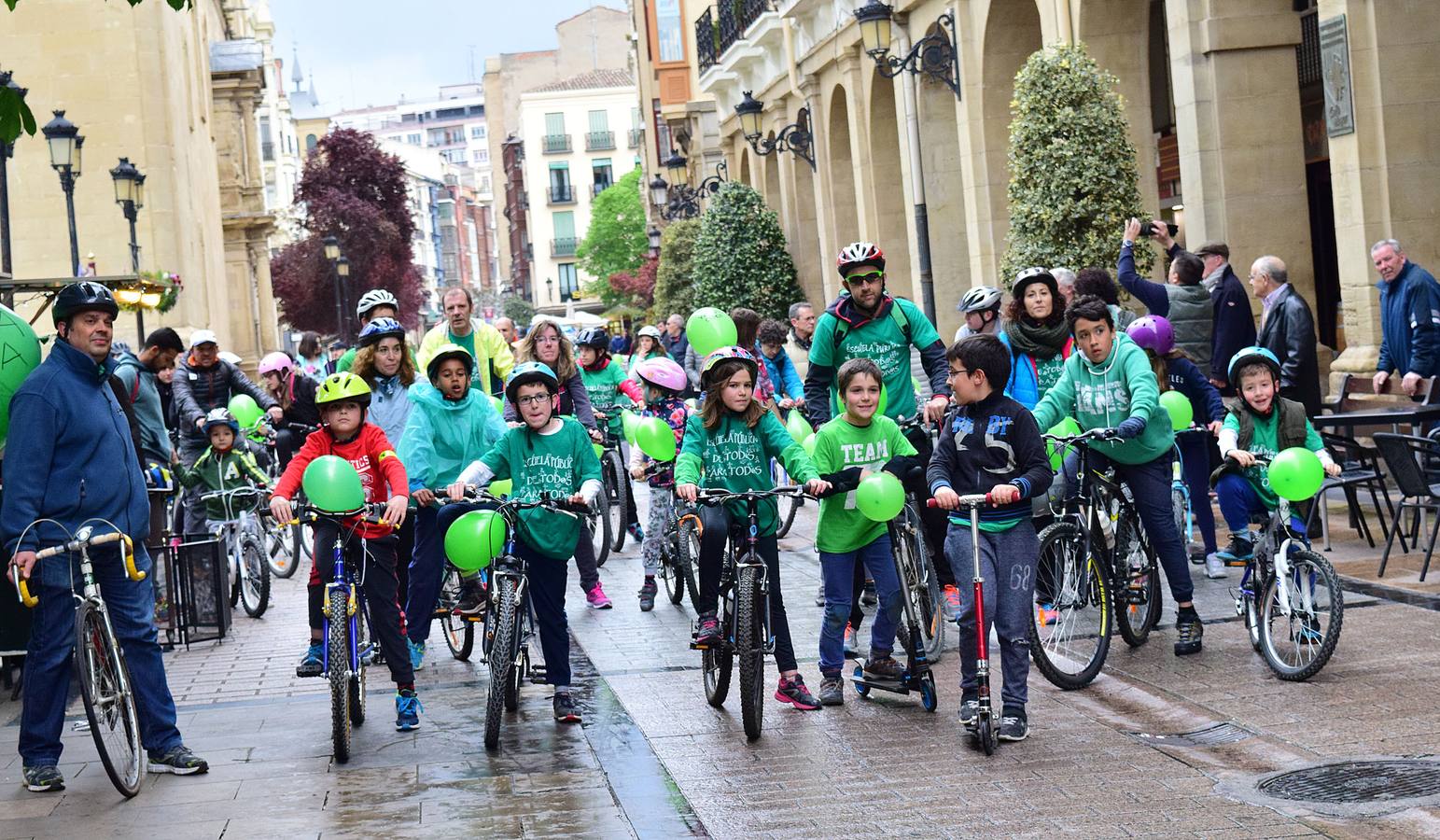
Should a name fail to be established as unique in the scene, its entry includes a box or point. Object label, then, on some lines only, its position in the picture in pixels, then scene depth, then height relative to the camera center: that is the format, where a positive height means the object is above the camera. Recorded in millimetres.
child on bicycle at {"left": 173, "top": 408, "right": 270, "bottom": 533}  13500 -103
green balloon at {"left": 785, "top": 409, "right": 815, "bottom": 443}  11820 -130
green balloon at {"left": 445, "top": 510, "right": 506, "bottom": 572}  7895 -468
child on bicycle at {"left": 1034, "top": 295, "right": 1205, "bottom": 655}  8812 -193
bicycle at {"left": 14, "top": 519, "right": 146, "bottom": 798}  7078 -864
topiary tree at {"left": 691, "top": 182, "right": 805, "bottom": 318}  35188 +3083
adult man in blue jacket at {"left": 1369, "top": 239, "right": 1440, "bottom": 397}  12117 +315
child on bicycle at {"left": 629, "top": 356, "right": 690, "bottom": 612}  11953 -440
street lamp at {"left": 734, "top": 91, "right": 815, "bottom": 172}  32031 +5138
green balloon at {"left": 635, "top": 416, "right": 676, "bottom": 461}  9680 -96
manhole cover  6117 -1482
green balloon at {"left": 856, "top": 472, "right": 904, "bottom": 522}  7738 -422
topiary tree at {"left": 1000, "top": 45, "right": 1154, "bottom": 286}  16406 +2043
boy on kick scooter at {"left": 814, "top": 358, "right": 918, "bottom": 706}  8109 -572
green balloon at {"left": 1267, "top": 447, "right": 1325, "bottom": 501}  8180 -501
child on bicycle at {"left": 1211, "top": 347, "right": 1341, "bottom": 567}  8648 -328
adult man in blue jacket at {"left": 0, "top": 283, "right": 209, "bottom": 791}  7277 -152
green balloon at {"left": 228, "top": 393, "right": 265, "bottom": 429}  14609 +371
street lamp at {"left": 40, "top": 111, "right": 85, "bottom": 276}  20344 +3712
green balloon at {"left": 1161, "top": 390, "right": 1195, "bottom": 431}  9961 -185
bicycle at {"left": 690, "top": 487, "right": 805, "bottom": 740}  7590 -863
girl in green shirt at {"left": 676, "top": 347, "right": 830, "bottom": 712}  8008 -205
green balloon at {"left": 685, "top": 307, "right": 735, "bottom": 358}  11586 +550
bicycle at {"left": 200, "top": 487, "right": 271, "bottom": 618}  12977 -676
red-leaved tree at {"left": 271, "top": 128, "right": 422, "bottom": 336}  64500 +7899
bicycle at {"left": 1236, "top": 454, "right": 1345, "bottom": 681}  7828 -1064
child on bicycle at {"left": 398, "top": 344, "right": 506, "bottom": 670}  9344 -27
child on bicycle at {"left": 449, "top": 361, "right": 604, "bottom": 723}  8086 -222
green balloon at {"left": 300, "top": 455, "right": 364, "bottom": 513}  7887 -169
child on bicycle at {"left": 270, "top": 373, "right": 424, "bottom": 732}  8188 -241
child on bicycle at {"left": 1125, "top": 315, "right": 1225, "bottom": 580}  10516 -109
